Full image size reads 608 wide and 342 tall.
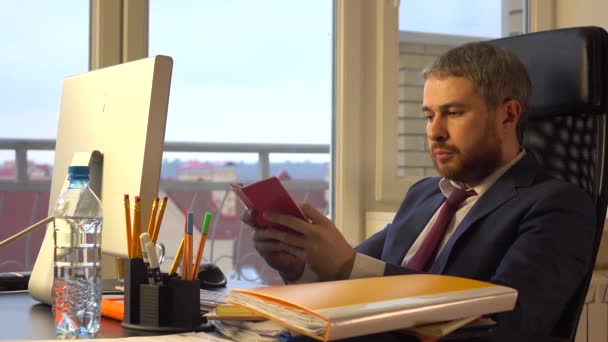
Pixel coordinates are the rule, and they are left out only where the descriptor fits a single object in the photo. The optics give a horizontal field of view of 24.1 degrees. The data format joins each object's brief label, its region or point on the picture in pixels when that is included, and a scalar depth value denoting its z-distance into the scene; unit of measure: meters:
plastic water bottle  1.99
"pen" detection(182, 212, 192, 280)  1.97
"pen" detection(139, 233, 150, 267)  1.98
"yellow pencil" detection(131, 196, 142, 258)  2.00
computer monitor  2.07
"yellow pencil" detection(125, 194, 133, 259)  2.01
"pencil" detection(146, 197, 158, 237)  2.03
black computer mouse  2.52
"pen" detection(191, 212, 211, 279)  1.97
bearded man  2.27
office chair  2.47
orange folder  1.76
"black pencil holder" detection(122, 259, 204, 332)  1.96
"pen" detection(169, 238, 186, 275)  2.00
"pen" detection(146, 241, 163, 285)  1.98
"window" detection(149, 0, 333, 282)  3.84
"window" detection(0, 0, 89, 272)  3.32
